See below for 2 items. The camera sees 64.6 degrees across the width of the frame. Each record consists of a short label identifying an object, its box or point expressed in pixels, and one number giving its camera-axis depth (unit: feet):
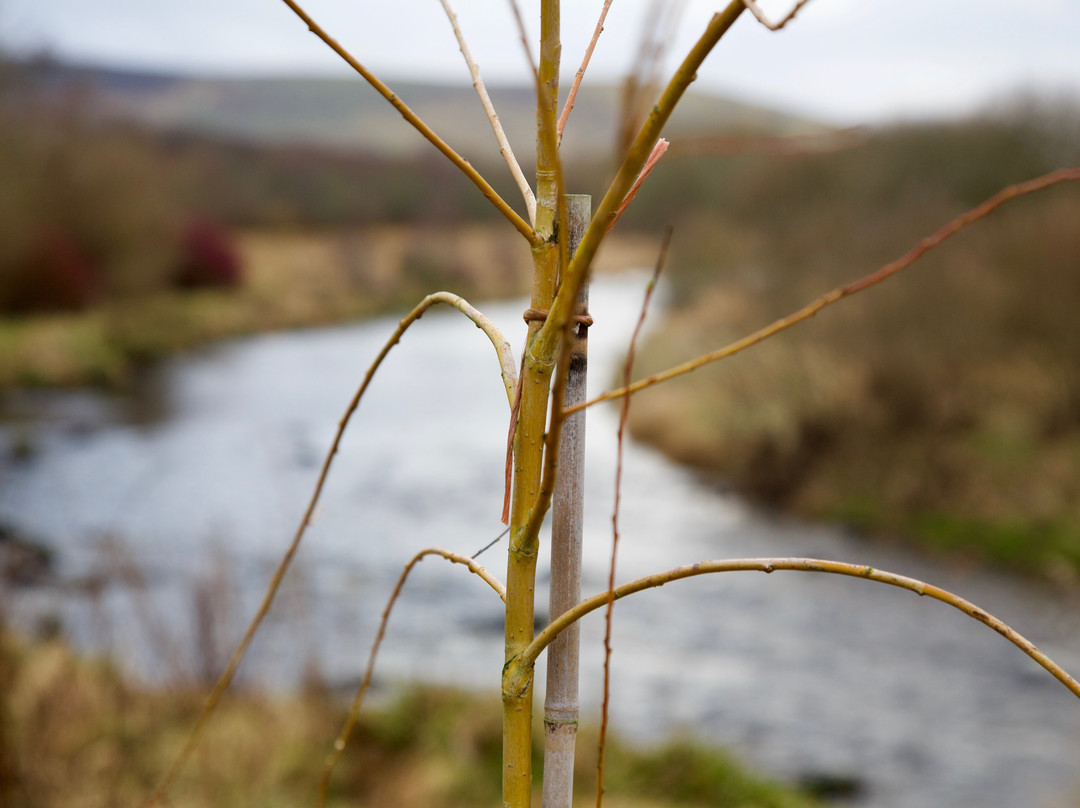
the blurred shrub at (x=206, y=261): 70.08
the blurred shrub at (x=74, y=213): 50.31
